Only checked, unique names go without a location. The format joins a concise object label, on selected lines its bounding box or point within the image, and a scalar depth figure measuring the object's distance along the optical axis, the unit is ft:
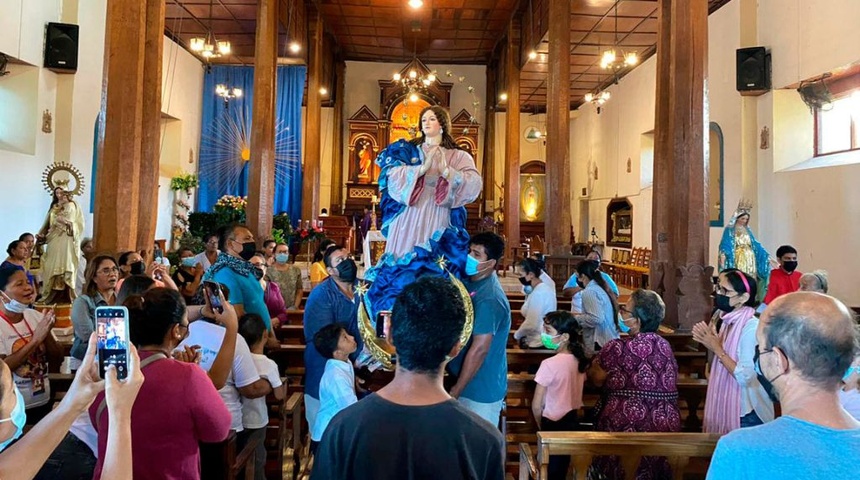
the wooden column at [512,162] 42.11
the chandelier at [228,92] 43.52
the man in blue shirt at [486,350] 7.48
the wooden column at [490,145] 58.34
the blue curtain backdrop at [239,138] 49.37
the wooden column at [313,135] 43.04
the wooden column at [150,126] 20.71
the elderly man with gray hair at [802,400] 3.52
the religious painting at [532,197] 63.87
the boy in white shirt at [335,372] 7.63
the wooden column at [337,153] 57.14
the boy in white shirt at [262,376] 8.80
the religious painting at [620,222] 53.06
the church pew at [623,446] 7.00
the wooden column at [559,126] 31.17
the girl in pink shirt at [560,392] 9.29
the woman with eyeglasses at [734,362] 8.01
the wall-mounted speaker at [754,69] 29.94
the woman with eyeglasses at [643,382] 8.36
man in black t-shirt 3.58
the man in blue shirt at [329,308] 9.48
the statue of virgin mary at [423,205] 8.70
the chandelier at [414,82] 53.57
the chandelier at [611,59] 36.63
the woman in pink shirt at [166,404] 5.33
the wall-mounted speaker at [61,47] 31.22
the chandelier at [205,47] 35.73
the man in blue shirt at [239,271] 10.69
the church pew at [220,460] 6.97
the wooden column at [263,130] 28.19
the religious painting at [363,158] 57.21
